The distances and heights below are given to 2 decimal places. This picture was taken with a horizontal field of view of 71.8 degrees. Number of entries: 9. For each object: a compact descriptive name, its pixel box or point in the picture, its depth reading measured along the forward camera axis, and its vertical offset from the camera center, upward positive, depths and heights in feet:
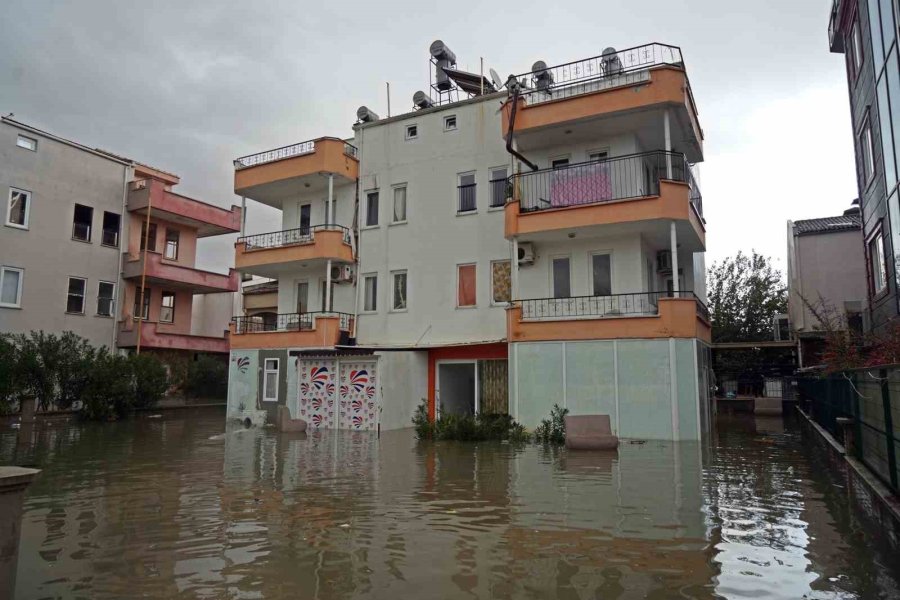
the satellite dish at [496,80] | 75.15 +36.05
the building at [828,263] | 94.73 +18.35
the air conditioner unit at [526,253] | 64.43 +13.09
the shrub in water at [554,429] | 51.78 -4.11
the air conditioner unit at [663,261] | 66.39 +12.79
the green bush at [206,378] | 103.04 +0.08
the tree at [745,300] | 131.85 +17.48
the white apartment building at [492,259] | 55.01 +13.58
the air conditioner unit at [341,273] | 77.46 +13.13
